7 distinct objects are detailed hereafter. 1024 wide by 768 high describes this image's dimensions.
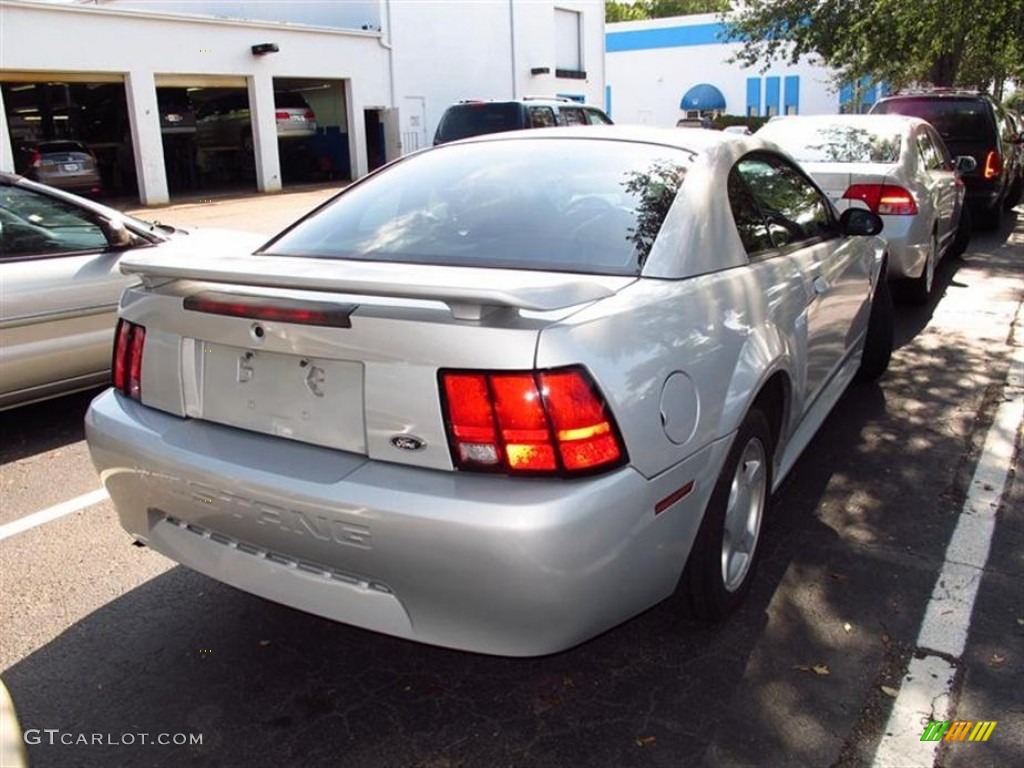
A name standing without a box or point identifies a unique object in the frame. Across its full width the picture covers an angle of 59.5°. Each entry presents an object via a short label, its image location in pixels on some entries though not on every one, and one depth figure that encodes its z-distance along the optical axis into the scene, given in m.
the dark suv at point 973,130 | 11.76
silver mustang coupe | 2.25
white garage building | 20.19
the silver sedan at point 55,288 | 4.86
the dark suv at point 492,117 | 14.87
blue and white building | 44.69
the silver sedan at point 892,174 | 6.96
